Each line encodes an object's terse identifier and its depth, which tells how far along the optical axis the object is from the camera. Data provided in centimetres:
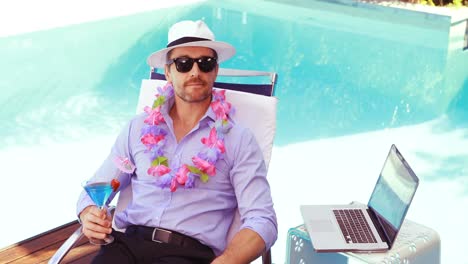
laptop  268
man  287
